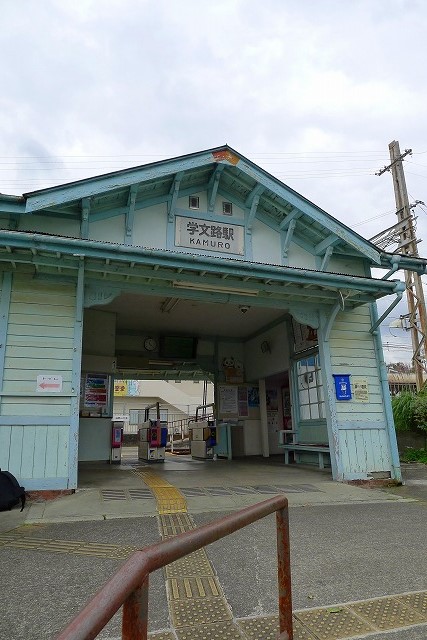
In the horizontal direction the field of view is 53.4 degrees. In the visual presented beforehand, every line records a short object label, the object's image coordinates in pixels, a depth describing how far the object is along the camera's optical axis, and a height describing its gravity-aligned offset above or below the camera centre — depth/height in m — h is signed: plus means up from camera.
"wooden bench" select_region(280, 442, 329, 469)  8.64 -0.70
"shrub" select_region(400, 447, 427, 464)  10.93 -1.07
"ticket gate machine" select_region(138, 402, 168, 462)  11.45 -0.55
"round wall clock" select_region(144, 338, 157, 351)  12.19 +2.15
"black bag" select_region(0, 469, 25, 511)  5.12 -0.81
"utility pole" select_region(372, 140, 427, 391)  15.41 +5.21
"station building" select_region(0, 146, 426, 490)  5.97 +2.17
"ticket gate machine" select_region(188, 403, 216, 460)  12.19 -0.57
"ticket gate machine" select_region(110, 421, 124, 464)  10.05 -0.43
